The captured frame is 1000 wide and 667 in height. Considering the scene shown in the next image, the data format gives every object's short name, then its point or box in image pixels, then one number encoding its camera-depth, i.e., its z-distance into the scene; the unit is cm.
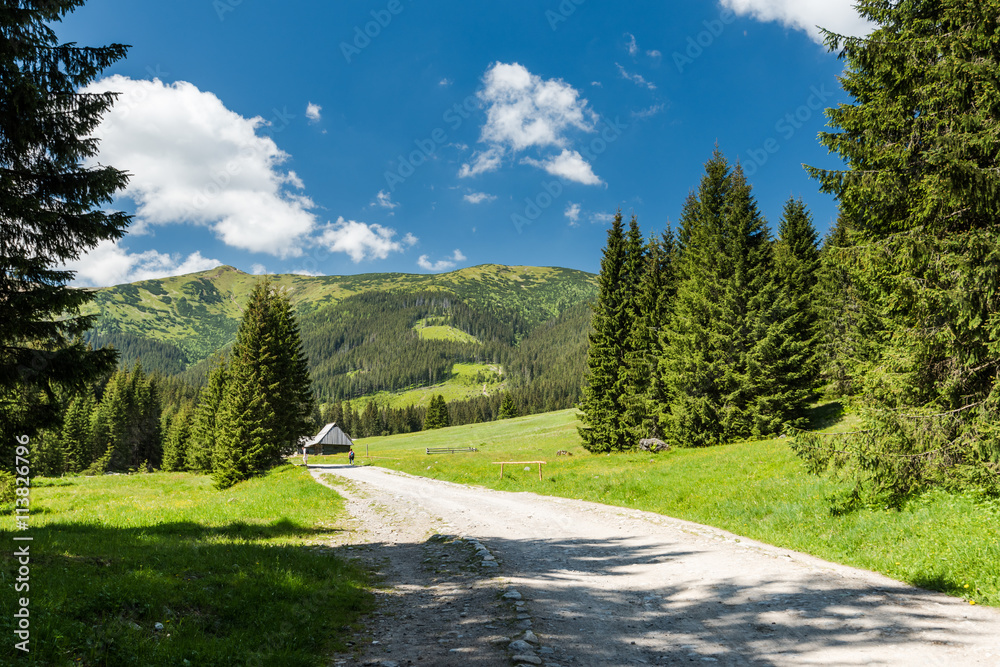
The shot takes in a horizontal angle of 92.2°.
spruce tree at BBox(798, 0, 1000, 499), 977
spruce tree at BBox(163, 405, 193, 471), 7469
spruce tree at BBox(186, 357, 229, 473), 4853
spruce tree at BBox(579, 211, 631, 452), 3828
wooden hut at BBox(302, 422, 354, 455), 9512
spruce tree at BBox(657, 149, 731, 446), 3241
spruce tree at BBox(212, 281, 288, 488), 3344
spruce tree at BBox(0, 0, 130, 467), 852
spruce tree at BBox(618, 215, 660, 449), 3700
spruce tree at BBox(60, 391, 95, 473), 7025
